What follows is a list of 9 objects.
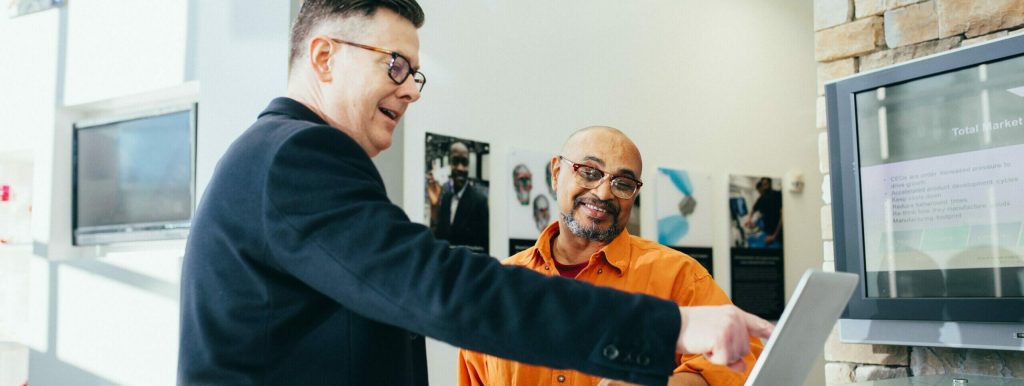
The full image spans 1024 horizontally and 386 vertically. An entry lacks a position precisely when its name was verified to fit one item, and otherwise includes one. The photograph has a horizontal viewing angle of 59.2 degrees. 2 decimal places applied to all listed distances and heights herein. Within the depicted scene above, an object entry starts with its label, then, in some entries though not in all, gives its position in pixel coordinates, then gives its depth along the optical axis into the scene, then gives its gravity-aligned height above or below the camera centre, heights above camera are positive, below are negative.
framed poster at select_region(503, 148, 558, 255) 4.42 +0.17
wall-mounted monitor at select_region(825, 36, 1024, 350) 2.29 +0.08
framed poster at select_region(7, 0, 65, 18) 4.72 +1.24
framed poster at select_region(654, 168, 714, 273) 5.19 +0.10
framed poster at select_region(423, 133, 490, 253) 4.09 +0.19
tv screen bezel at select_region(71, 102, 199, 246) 3.99 +0.04
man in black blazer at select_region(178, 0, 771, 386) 1.10 -0.08
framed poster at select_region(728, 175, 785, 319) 5.56 -0.10
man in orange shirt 2.33 -0.05
